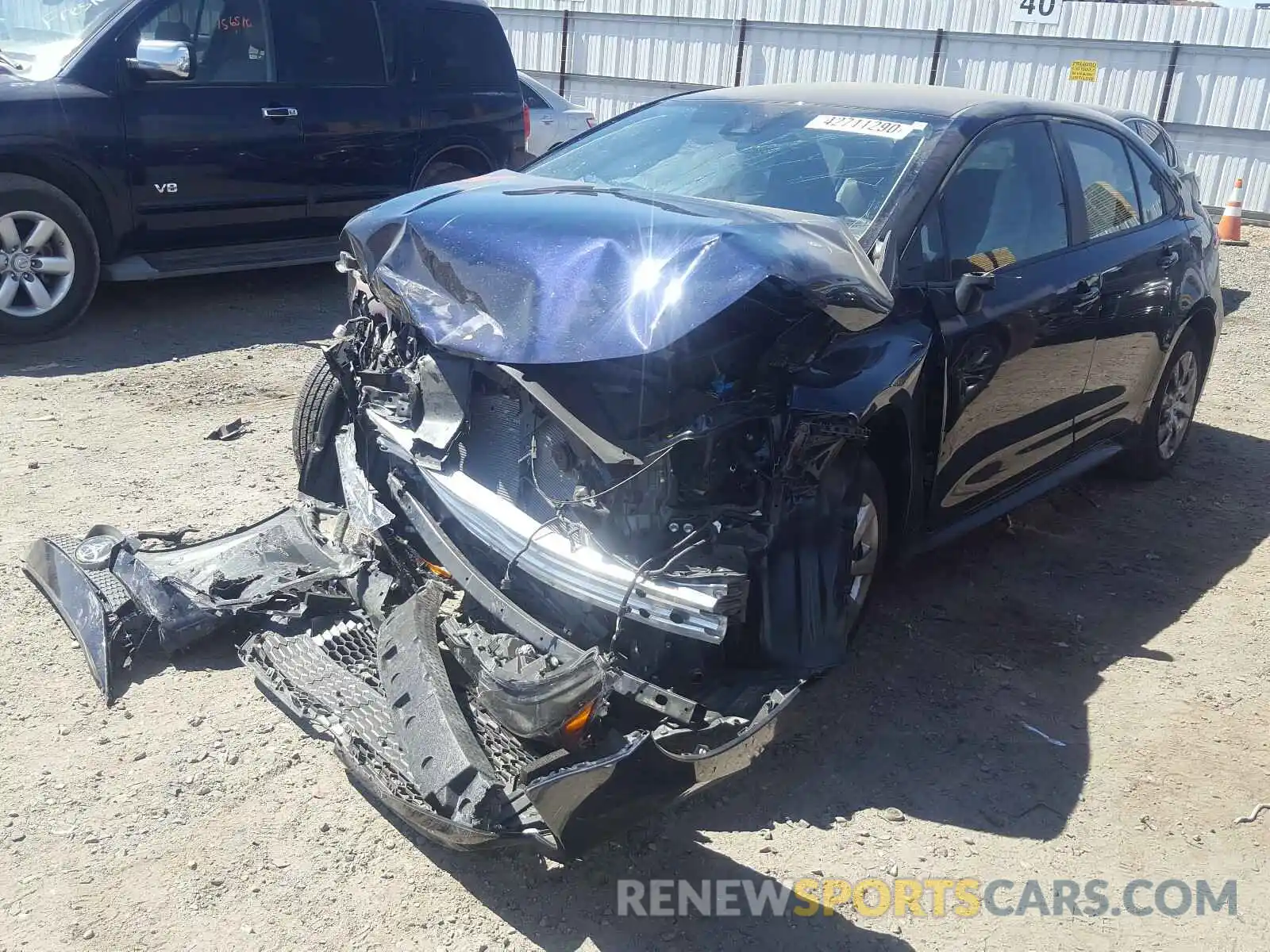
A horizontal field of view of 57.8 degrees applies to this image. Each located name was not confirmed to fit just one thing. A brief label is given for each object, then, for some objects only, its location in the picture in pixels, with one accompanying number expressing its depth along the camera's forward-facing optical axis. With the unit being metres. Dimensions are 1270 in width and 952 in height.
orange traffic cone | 13.13
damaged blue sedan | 2.87
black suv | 6.51
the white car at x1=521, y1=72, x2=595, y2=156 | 10.20
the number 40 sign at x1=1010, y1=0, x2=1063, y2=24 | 15.62
